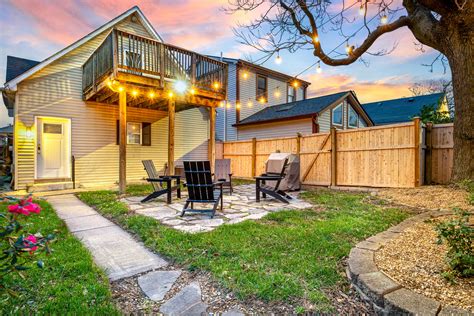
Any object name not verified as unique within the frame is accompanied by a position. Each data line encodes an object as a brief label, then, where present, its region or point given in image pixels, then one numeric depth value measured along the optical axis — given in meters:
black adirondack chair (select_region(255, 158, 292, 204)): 5.62
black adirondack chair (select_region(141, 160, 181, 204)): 5.58
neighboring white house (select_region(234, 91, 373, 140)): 12.21
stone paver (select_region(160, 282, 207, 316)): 1.85
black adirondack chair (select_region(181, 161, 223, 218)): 4.55
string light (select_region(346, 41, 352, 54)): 6.91
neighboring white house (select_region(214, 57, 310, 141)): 14.70
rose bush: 1.28
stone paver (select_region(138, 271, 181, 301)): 2.09
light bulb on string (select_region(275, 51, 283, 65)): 6.72
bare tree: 5.58
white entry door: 8.01
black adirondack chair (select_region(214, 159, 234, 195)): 7.19
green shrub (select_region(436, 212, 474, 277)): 1.92
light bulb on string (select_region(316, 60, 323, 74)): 7.46
